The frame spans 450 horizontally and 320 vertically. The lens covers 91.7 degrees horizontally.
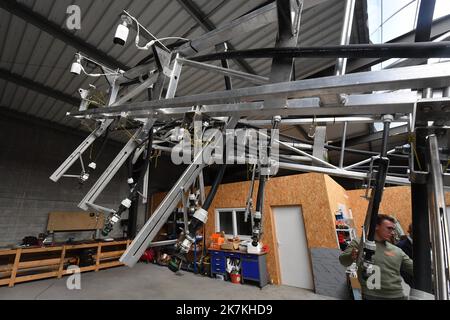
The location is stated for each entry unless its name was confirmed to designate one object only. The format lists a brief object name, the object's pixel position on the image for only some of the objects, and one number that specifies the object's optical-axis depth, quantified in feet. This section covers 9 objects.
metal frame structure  2.36
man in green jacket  6.24
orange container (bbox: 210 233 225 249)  19.11
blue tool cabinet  16.29
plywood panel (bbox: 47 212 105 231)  20.90
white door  16.11
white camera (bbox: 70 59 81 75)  6.06
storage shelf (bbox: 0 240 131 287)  15.15
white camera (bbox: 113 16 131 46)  4.53
